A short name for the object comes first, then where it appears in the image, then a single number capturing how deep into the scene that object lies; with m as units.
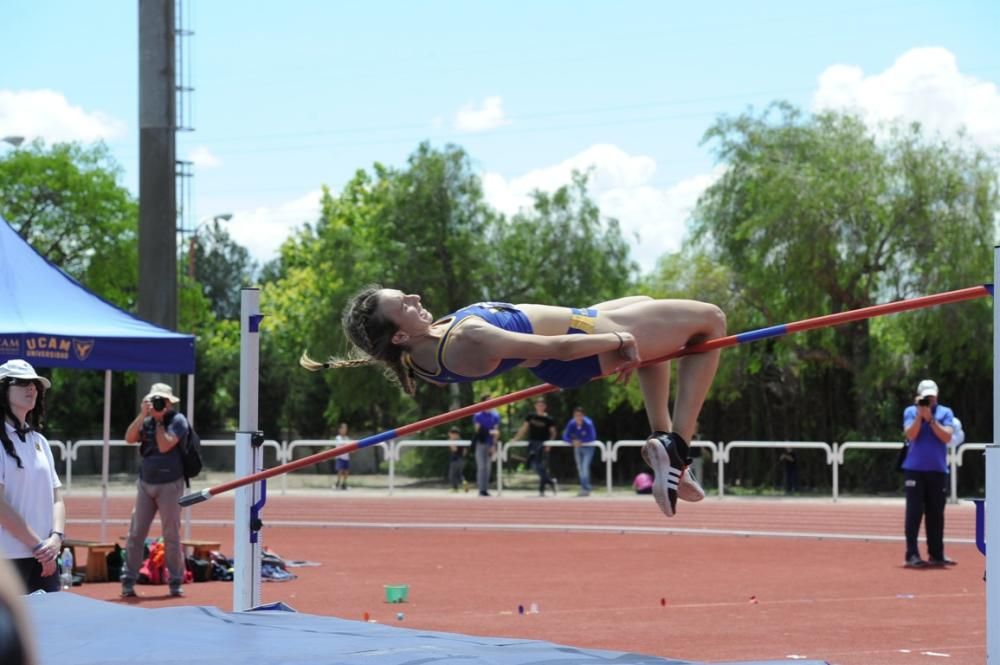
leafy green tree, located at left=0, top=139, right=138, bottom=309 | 37.16
